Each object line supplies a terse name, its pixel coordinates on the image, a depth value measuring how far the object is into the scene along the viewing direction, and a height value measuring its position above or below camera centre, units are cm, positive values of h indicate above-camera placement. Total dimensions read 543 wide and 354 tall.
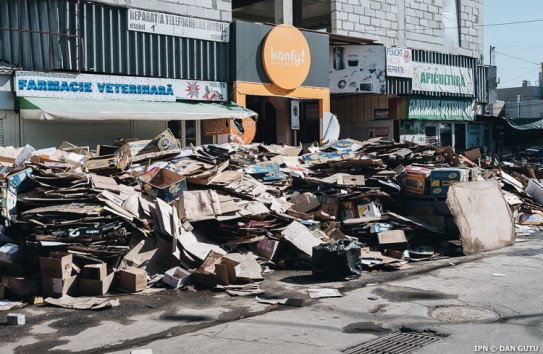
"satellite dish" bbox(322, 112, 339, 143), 1998 +60
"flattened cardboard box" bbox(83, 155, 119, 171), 1068 -21
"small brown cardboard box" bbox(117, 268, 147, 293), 850 -176
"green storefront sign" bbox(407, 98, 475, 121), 2420 +139
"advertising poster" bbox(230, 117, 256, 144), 1777 +52
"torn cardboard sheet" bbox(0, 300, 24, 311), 781 -191
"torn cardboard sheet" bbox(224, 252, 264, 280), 905 -176
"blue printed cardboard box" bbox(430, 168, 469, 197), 1198 -69
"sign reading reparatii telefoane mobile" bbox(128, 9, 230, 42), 1603 +331
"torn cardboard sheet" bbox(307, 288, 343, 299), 823 -195
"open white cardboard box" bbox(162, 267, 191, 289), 872 -179
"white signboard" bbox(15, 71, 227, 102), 1420 +158
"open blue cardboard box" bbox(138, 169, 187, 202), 1037 -59
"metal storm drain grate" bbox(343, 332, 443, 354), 599 -197
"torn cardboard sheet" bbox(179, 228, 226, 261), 936 -149
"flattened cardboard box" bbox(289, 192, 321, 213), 1188 -107
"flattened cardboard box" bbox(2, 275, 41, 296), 825 -176
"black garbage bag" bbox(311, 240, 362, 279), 917 -170
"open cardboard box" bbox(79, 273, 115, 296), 838 -181
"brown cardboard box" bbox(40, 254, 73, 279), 822 -150
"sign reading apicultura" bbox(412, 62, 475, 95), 2397 +258
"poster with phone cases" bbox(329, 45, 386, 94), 2181 +267
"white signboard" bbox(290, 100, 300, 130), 2005 +104
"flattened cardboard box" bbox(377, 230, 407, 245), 1104 -164
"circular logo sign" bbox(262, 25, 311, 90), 1859 +273
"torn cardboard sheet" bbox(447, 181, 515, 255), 1129 -136
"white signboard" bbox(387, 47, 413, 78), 2223 +295
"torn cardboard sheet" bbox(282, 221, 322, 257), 1020 -151
